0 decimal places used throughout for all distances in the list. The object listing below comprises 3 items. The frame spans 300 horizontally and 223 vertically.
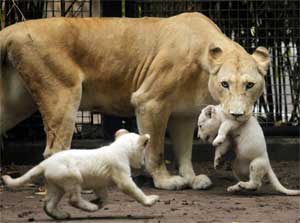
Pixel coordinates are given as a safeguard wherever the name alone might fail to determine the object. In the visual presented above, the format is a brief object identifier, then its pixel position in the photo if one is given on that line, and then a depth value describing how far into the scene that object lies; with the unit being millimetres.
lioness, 15664
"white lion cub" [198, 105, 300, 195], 14781
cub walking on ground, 12242
